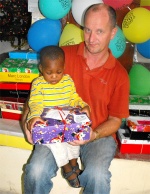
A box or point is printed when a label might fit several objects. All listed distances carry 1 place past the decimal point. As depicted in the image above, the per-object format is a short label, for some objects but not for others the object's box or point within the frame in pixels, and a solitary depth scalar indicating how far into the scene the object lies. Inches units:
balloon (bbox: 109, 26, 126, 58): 74.9
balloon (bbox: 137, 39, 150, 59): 85.5
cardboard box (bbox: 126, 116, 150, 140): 63.4
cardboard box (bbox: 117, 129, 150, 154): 64.8
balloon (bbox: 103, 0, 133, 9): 76.7
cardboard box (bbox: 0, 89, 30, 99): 70.9
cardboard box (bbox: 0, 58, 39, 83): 68.7
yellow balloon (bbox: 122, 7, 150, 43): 74.7
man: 49.8
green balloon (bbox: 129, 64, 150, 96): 79.4
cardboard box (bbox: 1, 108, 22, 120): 71.3
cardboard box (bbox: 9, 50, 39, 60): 77.5
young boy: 48.5
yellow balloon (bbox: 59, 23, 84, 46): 74.6
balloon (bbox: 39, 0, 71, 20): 74.6
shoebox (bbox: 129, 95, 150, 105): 74.2
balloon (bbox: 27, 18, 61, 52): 76.8
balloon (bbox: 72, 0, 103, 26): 73.7
